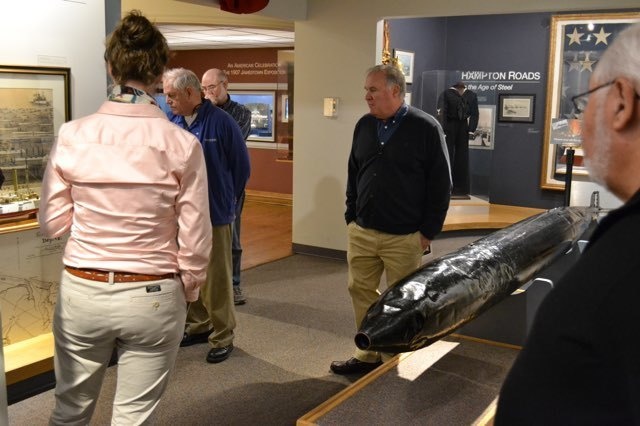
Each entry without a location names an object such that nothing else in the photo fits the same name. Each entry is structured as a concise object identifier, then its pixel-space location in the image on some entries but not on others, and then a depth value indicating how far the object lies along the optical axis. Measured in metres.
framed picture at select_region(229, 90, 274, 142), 9.79
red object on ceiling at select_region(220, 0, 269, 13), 5.03
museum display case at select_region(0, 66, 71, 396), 3.20
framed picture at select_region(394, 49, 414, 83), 7.35
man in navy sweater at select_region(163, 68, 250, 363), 3.42
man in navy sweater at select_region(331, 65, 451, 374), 3.10
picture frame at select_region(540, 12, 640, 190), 7.73
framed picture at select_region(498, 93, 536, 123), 8.16
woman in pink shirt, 1.85
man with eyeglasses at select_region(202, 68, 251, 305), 4.44
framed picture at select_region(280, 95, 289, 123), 6.88
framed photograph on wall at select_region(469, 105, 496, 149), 7.99
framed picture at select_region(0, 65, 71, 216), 3.19
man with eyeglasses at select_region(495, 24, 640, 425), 0.84
